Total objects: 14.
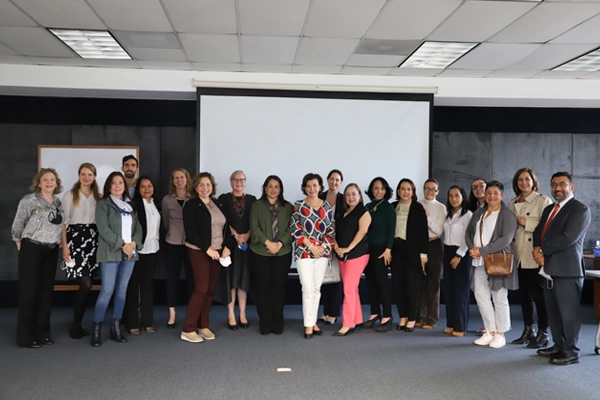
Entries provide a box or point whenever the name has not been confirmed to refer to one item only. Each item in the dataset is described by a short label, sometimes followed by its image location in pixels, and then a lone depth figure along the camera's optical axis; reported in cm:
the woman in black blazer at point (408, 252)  486
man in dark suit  389
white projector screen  598
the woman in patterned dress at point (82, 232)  443
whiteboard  614
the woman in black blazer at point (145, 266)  471
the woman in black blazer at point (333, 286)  511
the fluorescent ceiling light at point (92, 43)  479
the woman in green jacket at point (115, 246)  431
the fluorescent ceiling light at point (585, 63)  535
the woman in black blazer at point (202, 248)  453
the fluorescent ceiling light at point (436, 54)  509
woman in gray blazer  433
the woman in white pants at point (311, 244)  464
